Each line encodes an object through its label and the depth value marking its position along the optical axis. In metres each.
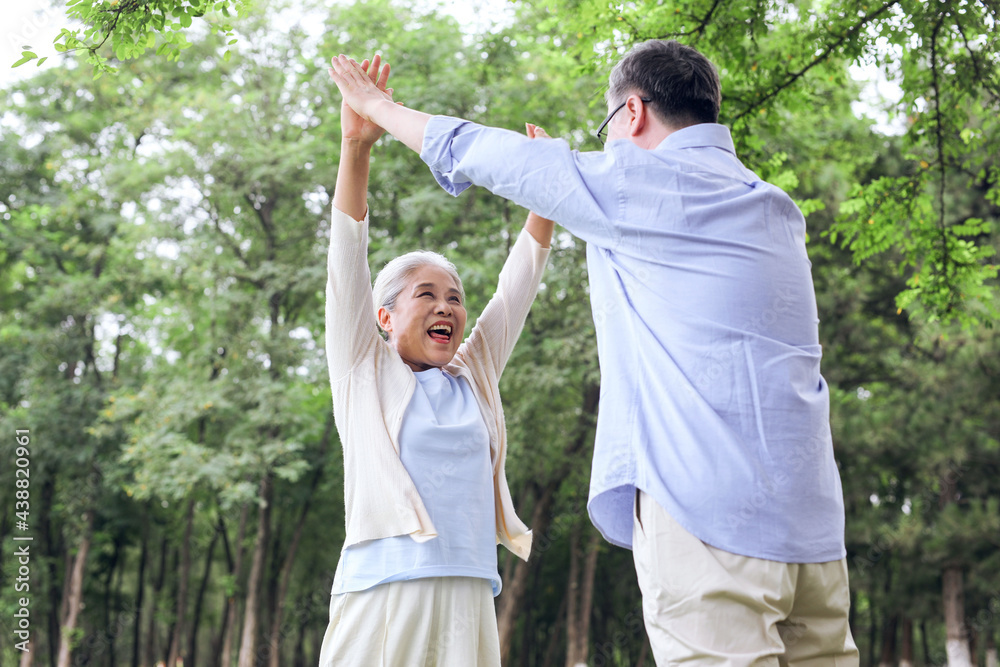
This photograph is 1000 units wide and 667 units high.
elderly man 1.67
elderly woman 2.21
